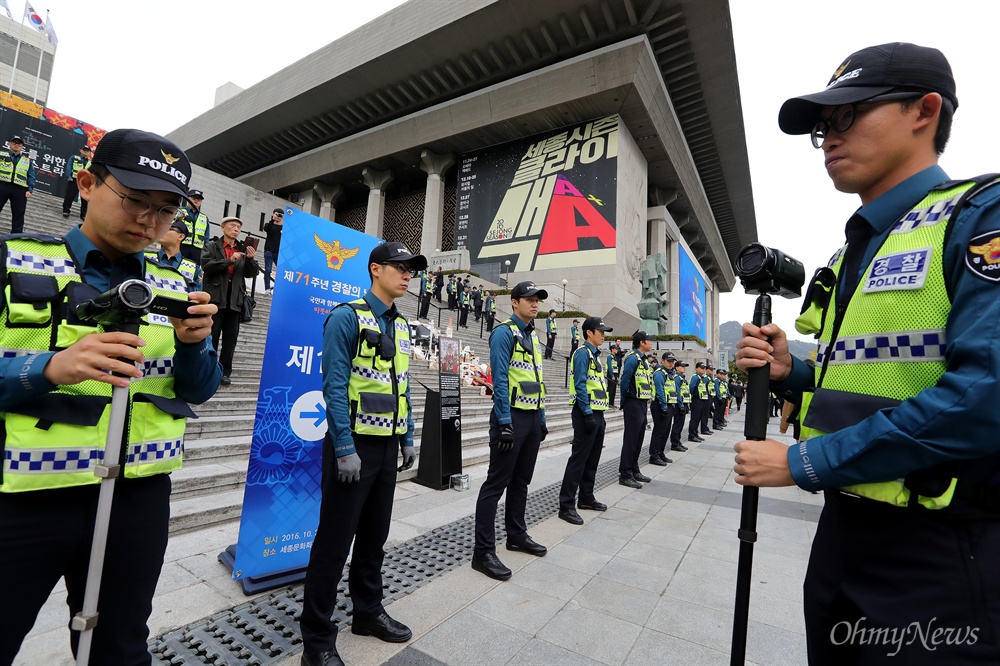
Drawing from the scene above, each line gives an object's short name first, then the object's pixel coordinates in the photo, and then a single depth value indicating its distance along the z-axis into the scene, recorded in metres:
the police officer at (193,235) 6.19
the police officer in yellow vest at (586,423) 4.94
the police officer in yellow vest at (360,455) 2.28
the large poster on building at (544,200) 24.38
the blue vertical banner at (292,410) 3.03
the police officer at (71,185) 11.05
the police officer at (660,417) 9.13
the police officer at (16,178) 7.68
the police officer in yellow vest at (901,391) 0.92
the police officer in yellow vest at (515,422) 3.63
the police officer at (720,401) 17.48
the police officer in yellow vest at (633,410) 6.90
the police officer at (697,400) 13.04
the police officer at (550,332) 19.48
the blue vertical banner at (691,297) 35.78
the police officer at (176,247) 4.14
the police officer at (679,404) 10.76
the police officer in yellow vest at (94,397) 1.18
